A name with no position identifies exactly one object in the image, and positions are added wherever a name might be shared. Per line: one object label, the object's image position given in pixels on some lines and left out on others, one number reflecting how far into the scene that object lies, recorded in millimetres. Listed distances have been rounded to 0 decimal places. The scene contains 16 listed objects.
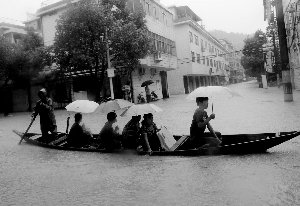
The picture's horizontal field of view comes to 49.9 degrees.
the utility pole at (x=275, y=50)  39106
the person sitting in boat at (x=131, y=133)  7883
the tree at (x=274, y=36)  38656
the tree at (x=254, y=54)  54438
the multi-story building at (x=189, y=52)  43719
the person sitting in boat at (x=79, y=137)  9031
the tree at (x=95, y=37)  23781
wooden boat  6531
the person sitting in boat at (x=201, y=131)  7047
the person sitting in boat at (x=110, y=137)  8133
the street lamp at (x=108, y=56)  21359
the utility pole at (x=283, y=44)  17384
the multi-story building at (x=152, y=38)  30328
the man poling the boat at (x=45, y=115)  10938
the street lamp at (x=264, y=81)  40500
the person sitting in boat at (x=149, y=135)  7627
